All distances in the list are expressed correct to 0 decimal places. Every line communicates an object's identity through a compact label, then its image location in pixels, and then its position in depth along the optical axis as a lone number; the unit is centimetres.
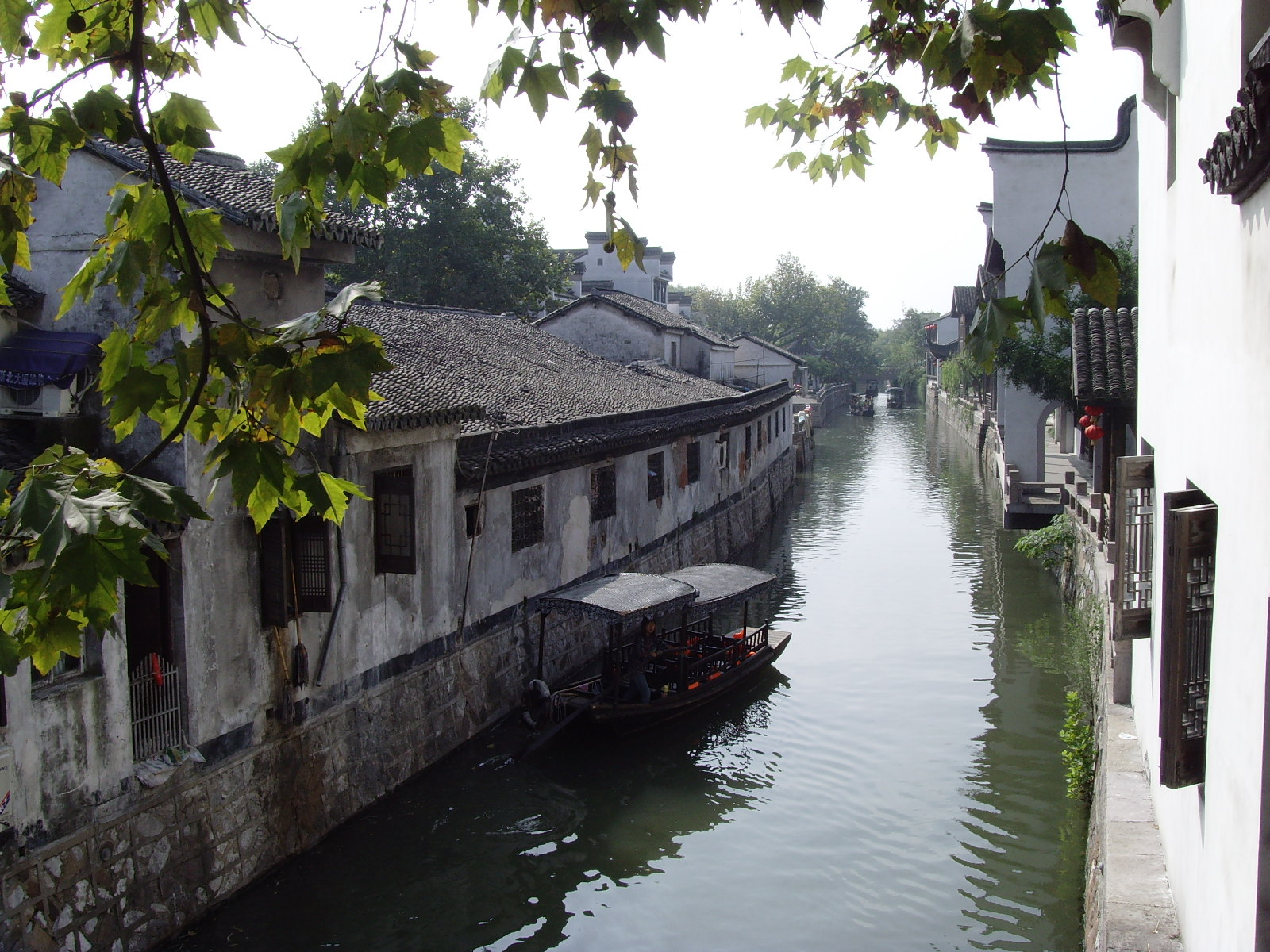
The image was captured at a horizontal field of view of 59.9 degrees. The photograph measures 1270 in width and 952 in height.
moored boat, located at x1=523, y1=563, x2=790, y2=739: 1297
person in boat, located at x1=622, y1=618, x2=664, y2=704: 1319
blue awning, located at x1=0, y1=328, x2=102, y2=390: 879
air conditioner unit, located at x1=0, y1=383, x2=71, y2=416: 892
